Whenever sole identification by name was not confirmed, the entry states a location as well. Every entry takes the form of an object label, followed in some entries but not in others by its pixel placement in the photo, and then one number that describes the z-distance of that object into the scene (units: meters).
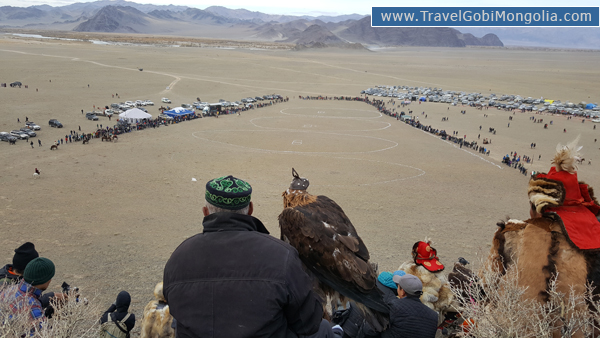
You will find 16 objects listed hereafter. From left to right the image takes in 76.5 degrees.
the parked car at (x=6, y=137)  26.86
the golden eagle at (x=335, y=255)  3.72
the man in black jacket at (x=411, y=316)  3.88
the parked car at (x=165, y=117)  37.25
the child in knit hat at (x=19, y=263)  4.86
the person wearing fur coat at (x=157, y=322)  4.37
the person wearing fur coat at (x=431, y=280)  5.08
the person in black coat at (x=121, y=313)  4.63
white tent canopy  34.88
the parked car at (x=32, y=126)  30.69
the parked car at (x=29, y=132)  28.80
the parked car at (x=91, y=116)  36.59
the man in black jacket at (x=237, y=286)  2.04
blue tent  38.35
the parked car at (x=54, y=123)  32.64
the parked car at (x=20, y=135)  28.04
